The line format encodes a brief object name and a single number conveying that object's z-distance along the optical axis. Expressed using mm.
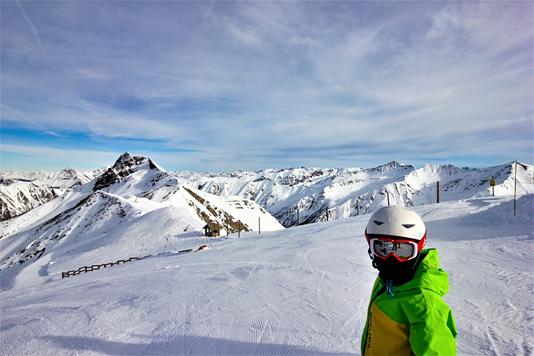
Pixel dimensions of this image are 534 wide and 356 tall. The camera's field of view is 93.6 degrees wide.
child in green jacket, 2184
